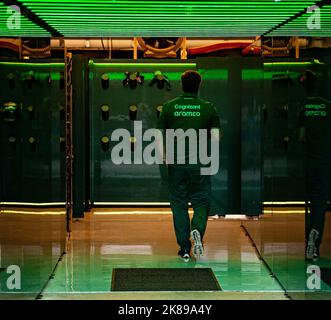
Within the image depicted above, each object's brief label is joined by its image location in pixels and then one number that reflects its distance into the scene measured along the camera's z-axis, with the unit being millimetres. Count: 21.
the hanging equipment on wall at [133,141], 21060
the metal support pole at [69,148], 16425
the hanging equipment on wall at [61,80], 14130
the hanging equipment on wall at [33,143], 12603
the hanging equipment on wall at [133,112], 21150
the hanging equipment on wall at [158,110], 21163
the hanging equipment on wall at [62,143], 14887
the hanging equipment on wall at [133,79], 21086
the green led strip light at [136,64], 20930
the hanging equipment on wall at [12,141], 12093
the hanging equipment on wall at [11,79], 11475
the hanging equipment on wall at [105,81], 21060
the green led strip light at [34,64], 11432
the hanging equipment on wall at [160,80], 21035
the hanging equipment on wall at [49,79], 12917
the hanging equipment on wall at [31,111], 12541
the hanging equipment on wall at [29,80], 12146
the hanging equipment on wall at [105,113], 21163
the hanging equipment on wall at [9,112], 11411
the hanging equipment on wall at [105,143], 21022
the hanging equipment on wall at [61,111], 14523
